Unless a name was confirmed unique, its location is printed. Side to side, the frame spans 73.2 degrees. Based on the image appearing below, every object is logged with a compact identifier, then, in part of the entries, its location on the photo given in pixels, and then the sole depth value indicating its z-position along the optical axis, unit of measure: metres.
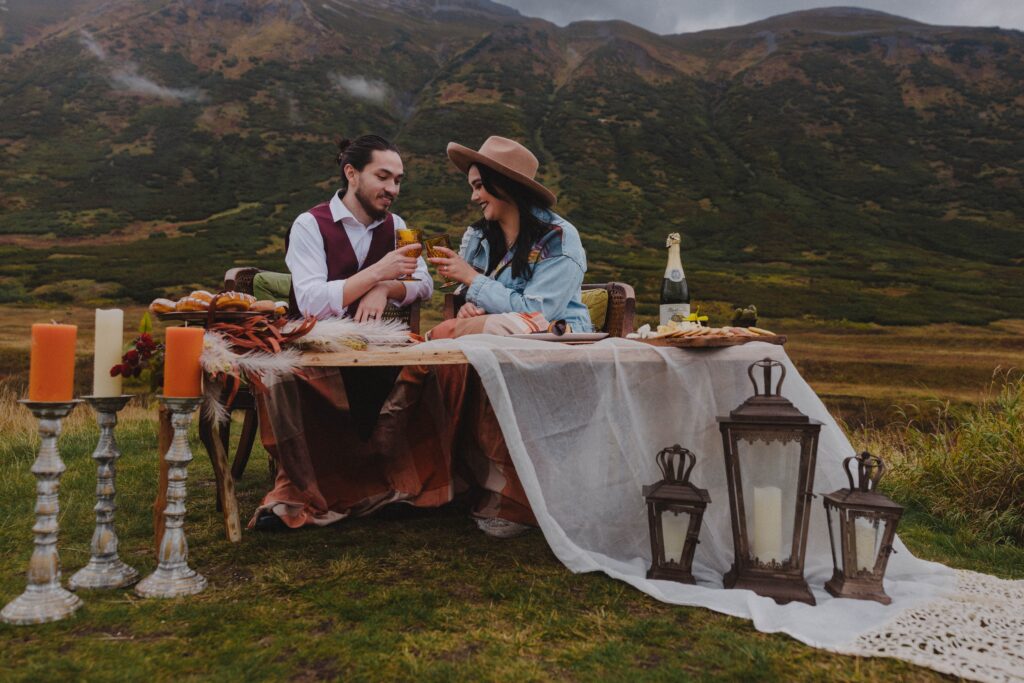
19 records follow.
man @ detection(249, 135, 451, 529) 2.97
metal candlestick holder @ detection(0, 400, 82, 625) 1.97
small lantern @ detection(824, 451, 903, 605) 2.24
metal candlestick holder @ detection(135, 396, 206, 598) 2.13
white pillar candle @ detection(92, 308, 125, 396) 2.16
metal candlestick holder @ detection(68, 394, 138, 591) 2.24
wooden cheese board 2.45
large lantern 2.28
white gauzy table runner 2.44
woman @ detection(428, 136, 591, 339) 3.18
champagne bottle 3.07
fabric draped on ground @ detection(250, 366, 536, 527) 2.98
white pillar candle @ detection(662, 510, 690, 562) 2.38
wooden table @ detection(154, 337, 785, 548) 2.30
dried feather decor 2.17
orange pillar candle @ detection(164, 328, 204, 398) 2.09
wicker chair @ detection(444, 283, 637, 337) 3.99
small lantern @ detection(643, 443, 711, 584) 2.37
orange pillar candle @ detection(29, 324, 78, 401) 1.94
